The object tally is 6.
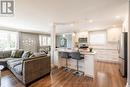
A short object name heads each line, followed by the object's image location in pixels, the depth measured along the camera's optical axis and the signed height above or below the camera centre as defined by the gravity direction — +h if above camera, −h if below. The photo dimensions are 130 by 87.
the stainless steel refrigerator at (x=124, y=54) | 2.23 -0.41
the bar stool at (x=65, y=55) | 2.84 -0.57
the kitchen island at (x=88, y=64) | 2.32 -0.83
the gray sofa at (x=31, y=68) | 1.85 -0.85
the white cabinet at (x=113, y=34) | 3.78 +0.55
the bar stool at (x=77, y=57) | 2.41 -0.55
